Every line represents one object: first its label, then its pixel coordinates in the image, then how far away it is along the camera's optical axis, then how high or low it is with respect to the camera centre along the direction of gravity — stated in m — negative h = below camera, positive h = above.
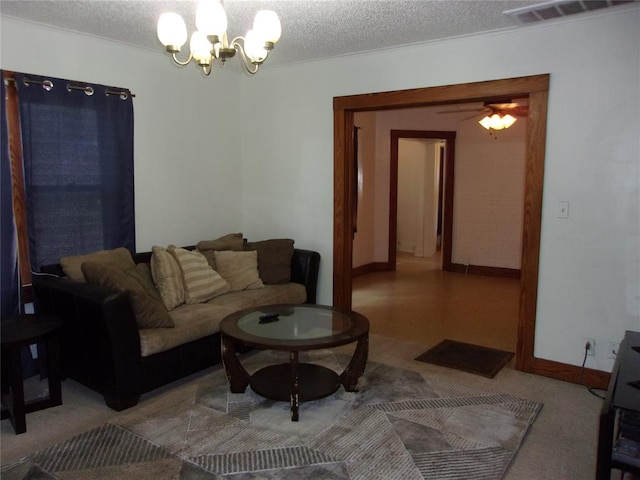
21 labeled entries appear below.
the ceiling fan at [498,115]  5.80 +0.99
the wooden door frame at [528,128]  3.47 +0.49
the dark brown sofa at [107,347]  2.90 -0.97
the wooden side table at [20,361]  2.71 -0.96
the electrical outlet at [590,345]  3.39 -1.02
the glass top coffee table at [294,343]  2.82 -0.84
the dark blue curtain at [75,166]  3.41 +0.20
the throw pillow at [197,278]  3.76 -0.66
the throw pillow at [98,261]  3.38 -0.48
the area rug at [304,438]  2.37 -1.31
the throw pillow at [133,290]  3.07 -0.61
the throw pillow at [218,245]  4.25 -0.45
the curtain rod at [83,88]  3.35 +0.77
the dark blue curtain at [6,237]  3.27 -0.30
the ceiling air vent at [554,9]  2.98 +1.19
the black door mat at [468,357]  3.70 -1.28
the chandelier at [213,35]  2.27 +0.80
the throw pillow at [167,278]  3.60 -0.62
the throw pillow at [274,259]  4.38 -0.58
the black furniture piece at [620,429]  1.89 -0.92
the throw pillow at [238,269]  4.16 -0.64
